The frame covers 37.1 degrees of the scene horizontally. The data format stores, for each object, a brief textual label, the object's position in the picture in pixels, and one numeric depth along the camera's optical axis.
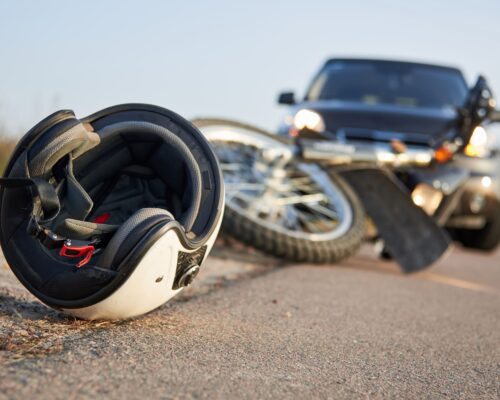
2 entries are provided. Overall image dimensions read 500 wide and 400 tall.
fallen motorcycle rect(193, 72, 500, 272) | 4.95
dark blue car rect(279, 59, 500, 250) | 5.89
